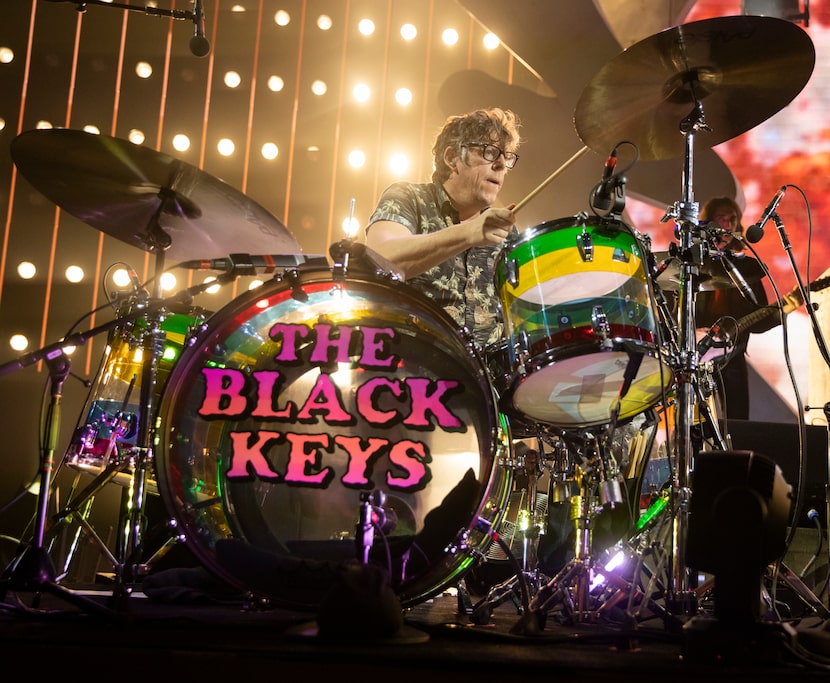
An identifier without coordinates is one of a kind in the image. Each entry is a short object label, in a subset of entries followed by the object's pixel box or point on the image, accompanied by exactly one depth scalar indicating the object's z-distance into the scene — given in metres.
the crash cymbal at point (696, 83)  2.48
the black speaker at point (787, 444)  3.54
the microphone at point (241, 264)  2.19
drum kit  2.25
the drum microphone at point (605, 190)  2.29
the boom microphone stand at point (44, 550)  1.80
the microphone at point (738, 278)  2.56
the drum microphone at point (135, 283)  2.78
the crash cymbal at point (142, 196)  2.49
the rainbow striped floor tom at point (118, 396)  3.03
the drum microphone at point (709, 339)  2.74
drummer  2.66
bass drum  2.26
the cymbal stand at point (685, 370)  2.26
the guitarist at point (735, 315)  4.28
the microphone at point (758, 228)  2.56
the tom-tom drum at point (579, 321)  2.23
